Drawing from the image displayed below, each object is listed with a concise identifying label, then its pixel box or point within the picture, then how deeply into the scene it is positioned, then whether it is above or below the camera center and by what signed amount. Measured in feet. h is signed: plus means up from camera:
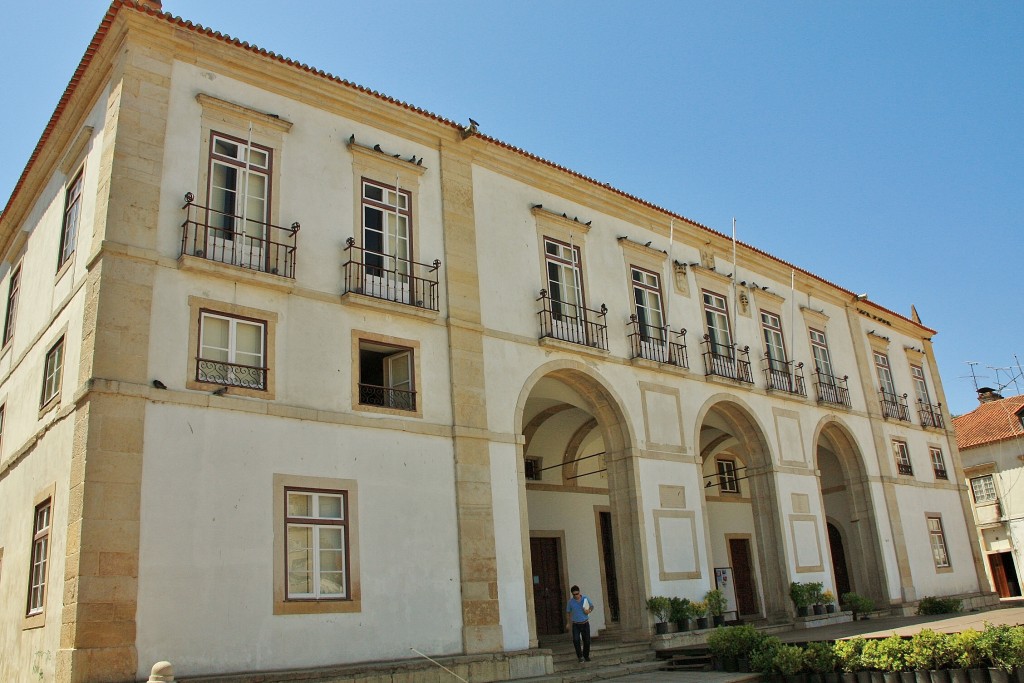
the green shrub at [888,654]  38.50 -2.94
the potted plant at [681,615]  51.98 -0.83
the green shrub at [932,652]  37.29 -2.87
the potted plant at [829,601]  63.41 -0.75
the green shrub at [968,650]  36.42 -2.82
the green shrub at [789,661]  41.75 -3.16
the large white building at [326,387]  34.81 +11.82
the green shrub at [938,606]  68.59 -1.83
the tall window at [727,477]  80.65 +10.78
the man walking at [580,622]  46.73 -0.74
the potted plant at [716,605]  54.60 -0.46
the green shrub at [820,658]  41.09 -3.09
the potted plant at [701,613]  53.06 -0.83
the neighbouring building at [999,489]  108.68 +10.94
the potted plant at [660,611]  51.36 -0.53
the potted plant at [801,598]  61.72 -0.39
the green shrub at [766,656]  42.93 -2.92
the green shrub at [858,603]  65.67 -1.11
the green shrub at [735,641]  44.88 -2.23
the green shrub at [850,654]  40.16 -2.92
